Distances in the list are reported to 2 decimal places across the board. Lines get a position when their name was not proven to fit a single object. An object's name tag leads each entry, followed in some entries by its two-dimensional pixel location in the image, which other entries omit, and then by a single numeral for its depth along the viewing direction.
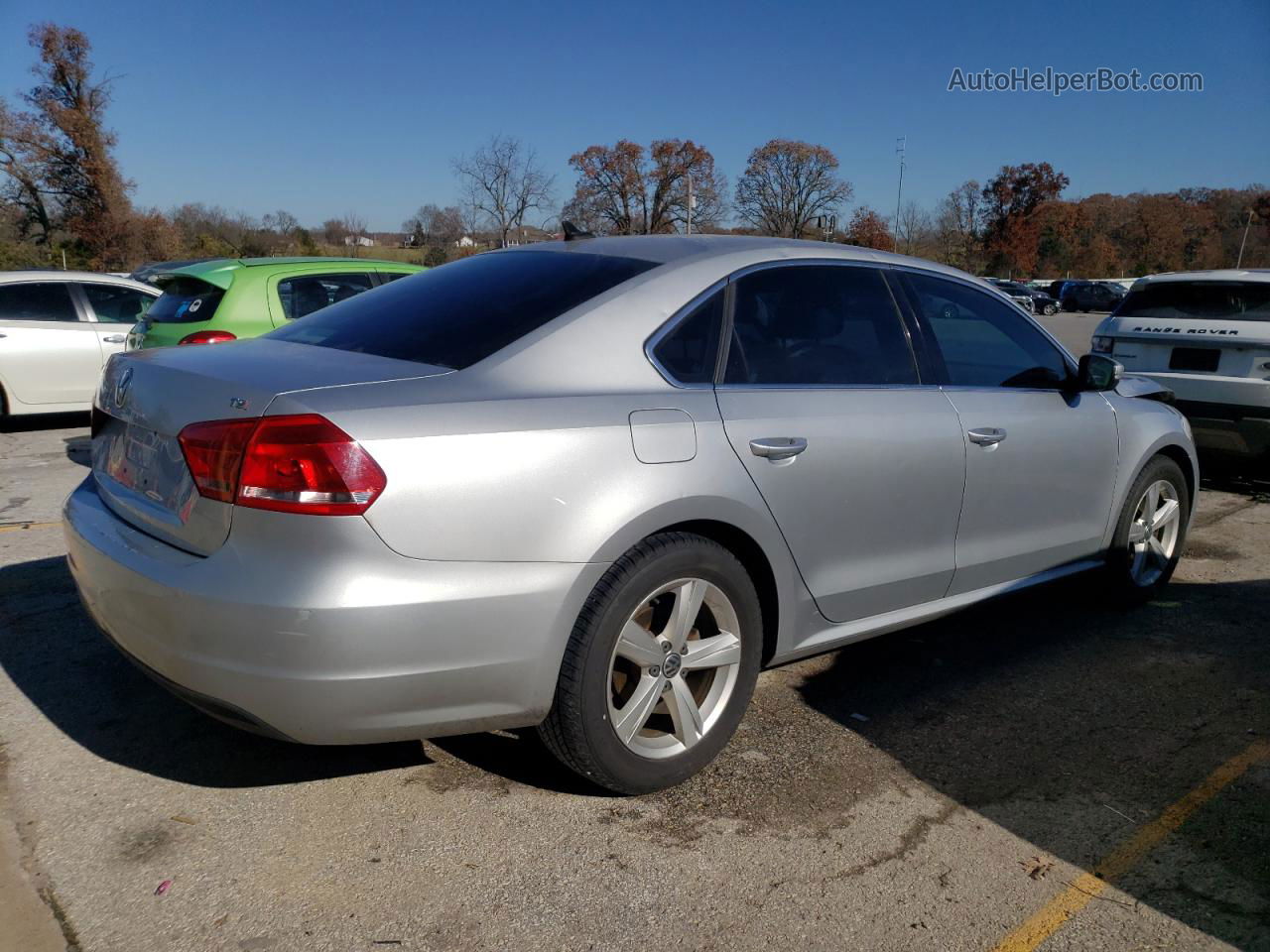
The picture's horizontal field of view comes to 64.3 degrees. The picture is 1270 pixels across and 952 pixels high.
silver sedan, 2.43
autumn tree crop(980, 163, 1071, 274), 74.81
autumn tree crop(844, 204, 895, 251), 60.55
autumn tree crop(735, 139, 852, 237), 56.47
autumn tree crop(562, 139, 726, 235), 58.44
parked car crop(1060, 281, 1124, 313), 48.96
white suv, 6.90
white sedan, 9.23
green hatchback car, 7.68
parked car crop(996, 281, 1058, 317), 43.19
